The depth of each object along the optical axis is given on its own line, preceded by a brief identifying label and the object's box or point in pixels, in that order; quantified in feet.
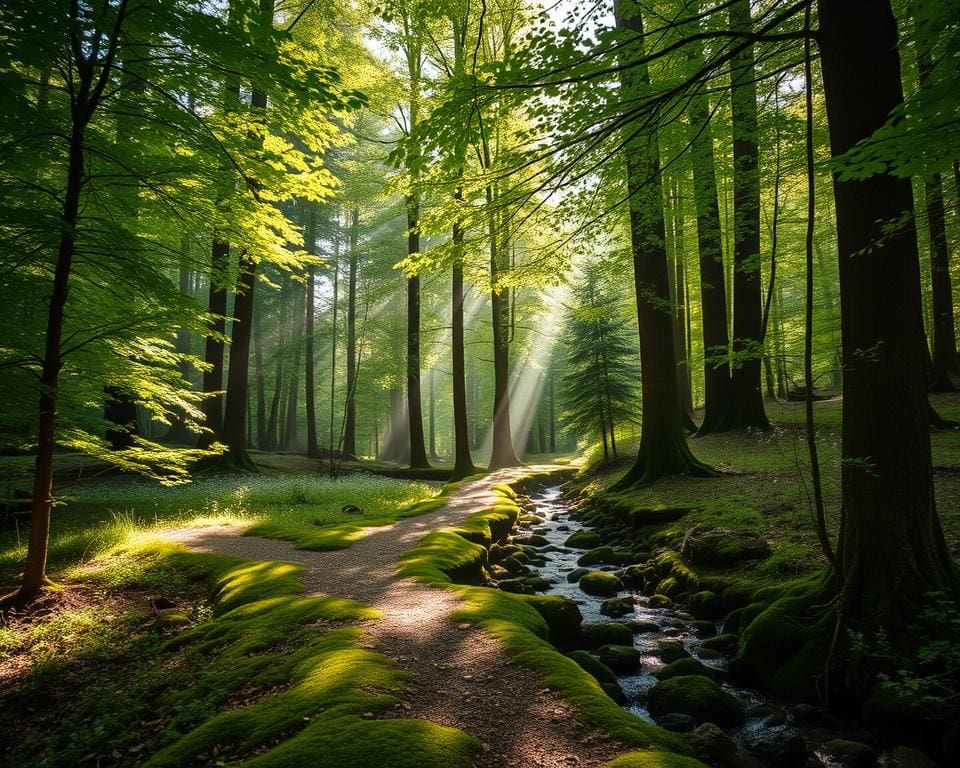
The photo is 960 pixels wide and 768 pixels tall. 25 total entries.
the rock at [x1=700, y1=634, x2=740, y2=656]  15.17
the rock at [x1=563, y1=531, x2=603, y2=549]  29.12
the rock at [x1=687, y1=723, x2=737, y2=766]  9.93
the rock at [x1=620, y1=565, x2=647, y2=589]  22.16
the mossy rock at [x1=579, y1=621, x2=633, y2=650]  16.10
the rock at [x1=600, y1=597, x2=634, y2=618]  18.98
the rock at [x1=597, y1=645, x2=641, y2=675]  14.56
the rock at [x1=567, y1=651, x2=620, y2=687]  13.33
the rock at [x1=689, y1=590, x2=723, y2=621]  17.53
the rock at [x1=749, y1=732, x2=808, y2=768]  10.27
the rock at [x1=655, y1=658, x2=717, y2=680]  13.70
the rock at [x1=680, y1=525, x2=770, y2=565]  19.13
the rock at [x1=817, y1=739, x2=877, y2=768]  9.93
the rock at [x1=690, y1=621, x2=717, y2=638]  16.53
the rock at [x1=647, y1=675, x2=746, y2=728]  11.74
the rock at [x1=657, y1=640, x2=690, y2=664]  14.93
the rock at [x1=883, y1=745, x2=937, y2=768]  9.53
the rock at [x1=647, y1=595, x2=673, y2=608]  19.25
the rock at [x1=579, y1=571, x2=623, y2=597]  21.56
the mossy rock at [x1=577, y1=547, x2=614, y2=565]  25.73
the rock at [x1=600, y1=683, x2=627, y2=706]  12.58
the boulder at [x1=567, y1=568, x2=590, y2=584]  23.42
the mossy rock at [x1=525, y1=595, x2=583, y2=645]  16.08
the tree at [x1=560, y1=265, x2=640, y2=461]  49.83
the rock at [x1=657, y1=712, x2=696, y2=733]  11.27
